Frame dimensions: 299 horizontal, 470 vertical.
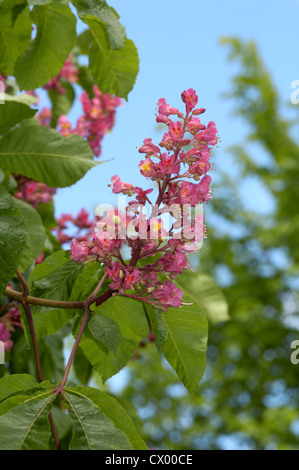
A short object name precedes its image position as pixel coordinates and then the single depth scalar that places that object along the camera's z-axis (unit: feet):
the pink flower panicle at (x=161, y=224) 3.36
